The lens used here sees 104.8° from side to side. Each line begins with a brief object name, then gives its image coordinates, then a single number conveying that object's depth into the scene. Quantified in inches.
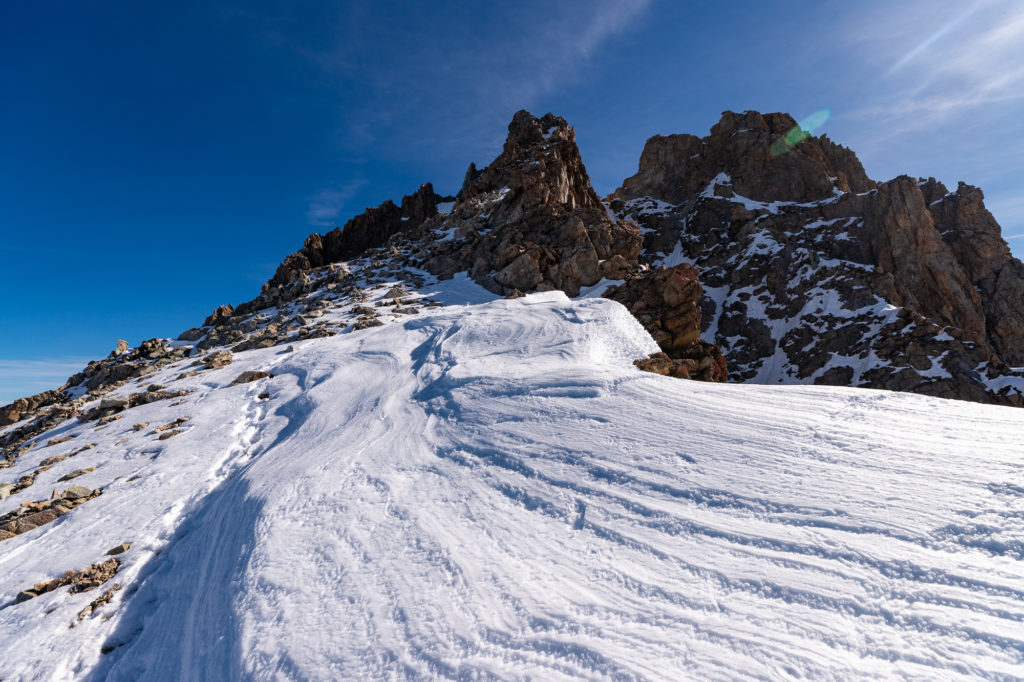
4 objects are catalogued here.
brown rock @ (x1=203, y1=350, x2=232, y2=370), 701.4
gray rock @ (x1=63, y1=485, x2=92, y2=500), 345.1
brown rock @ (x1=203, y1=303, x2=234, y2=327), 1627.7
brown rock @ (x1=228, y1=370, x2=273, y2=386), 580.5
